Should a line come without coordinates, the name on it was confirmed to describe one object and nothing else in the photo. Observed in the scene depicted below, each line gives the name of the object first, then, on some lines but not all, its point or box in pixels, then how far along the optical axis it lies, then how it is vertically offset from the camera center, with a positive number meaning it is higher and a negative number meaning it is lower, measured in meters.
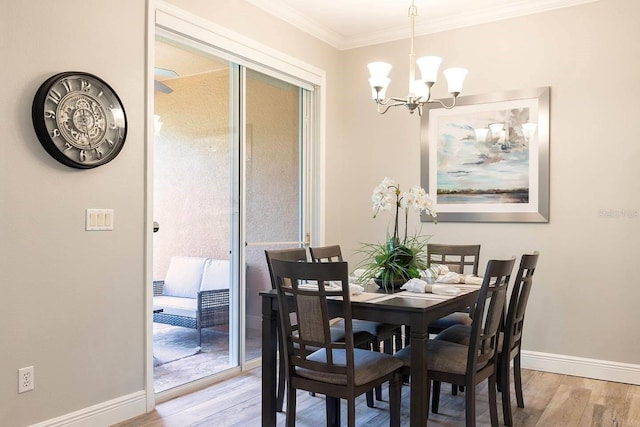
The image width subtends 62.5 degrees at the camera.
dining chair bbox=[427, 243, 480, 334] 3.78 -0.28
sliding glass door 3.39 +0.07
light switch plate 2.78 -0.04
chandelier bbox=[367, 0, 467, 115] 2.89 +0.77
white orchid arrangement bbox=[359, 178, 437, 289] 2.99 -0.23
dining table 2.39 -0.48
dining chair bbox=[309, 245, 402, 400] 3.19 -0.70
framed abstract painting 4.07 +0.47
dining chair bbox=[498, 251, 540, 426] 2.82 -0.59
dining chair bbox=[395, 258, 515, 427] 2.48 -0.69
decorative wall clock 2.53 +0.47
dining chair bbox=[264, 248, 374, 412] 3.03 -0.71
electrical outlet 2.48 -0.79
